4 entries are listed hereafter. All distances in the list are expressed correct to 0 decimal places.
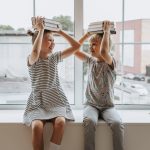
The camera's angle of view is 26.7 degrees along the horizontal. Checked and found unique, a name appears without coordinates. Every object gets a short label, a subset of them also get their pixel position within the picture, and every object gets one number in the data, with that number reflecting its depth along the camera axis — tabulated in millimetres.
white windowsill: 2082
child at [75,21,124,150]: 2008
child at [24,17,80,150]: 2008
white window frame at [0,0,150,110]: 2316
